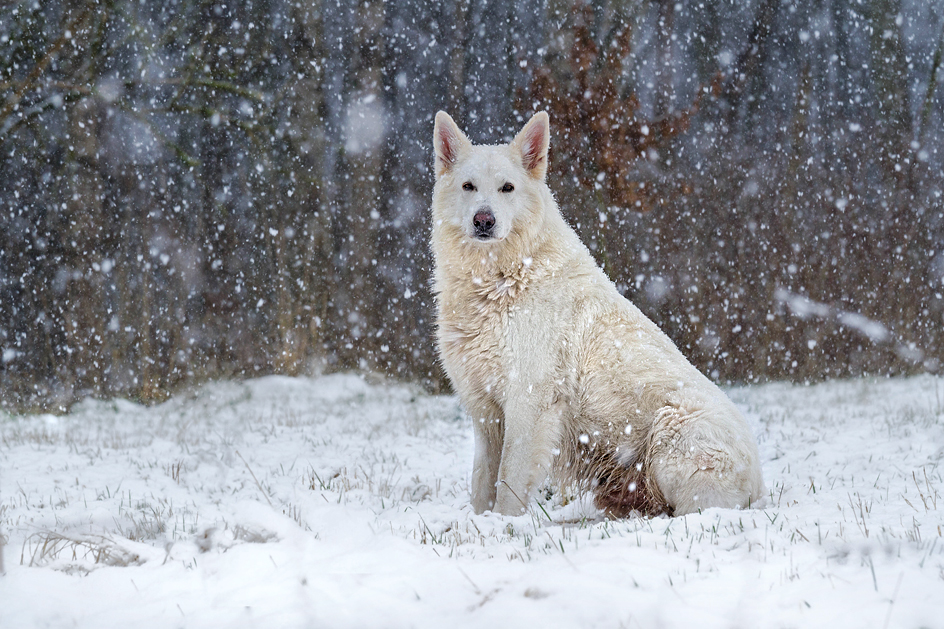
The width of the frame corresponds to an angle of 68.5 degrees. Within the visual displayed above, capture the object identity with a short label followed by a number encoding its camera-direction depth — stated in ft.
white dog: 12.72
